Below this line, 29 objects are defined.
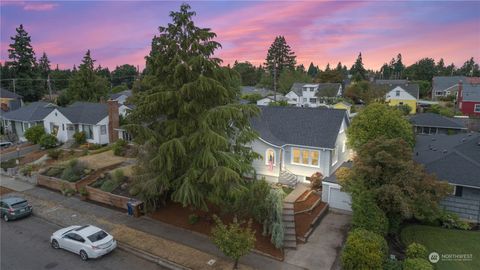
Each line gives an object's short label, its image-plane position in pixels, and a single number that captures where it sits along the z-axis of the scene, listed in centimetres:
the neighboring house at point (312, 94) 6919
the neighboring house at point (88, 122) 3594
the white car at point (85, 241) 1459
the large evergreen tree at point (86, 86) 5447
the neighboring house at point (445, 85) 7762
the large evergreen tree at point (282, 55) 9850
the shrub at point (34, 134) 3794
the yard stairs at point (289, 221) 1546
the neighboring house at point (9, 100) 5858
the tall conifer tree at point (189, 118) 1460
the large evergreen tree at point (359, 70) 10030
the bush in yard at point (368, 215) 1440
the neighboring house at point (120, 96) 6645
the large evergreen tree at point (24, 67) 7075
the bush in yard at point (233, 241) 1259
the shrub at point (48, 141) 3582
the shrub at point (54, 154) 3138
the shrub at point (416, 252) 1313
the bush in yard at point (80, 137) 3612
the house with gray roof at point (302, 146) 2283
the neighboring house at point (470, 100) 5412
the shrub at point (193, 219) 1742
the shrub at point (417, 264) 1229
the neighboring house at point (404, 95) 6109
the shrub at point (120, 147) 3152
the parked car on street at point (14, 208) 1938
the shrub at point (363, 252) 1247
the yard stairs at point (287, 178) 2314
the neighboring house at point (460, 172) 1703
